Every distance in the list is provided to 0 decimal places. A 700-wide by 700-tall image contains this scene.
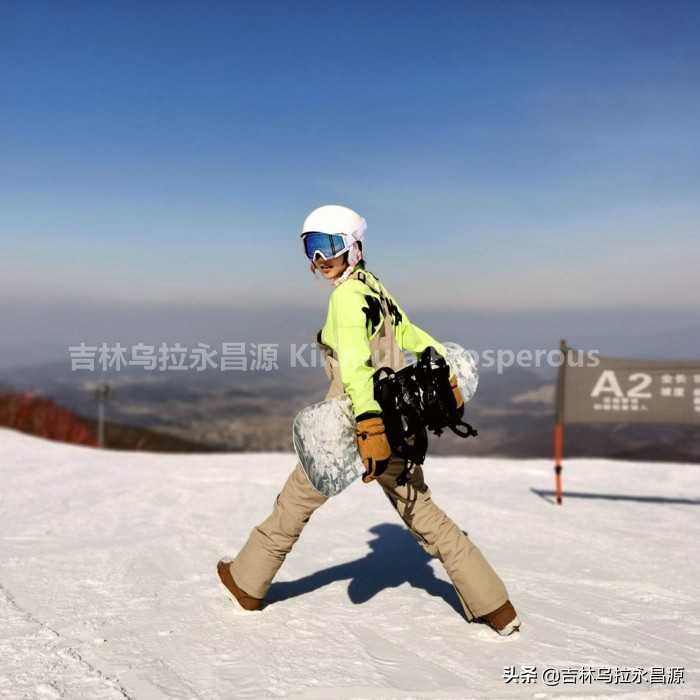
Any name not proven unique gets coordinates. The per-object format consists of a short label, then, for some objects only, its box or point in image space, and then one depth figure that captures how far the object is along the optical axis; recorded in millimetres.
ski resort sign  6977
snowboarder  3461
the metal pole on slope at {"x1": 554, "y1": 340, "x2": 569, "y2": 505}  7129
